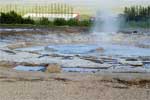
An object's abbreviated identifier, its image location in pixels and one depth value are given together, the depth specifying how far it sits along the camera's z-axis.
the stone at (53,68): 12.44
